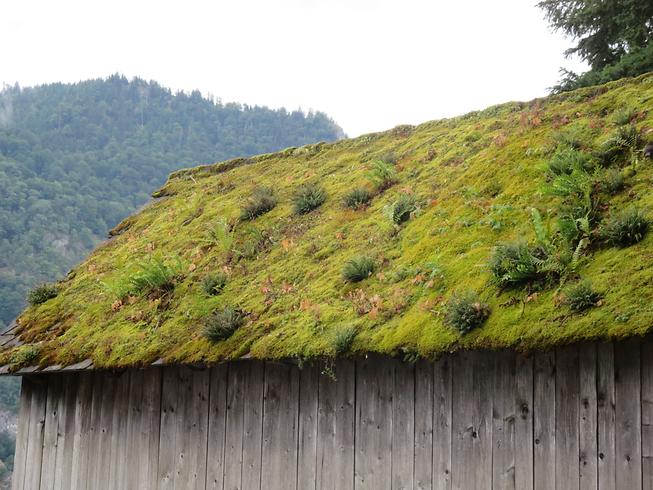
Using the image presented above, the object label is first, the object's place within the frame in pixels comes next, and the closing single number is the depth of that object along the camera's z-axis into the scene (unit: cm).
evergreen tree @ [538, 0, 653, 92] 1716
